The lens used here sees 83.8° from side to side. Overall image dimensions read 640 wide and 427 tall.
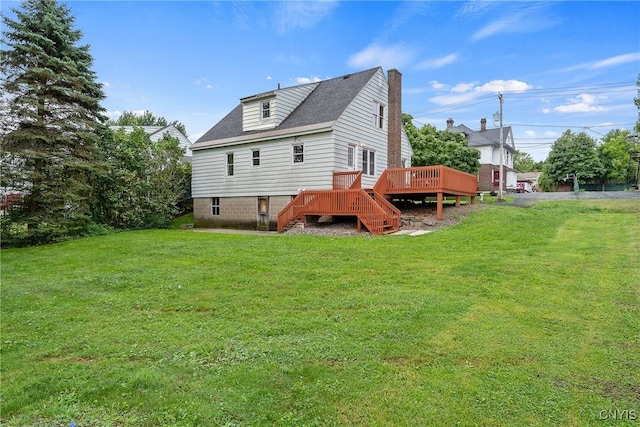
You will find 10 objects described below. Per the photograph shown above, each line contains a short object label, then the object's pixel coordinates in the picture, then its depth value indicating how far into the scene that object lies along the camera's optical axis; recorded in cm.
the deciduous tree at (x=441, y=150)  2580
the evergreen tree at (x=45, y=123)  1312
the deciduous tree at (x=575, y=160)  3919
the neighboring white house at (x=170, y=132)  3056
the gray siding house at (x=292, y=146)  1545
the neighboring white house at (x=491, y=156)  3444
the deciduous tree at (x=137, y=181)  1736
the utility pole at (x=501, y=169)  2236
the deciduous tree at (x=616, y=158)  3826
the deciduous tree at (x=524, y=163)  7375
